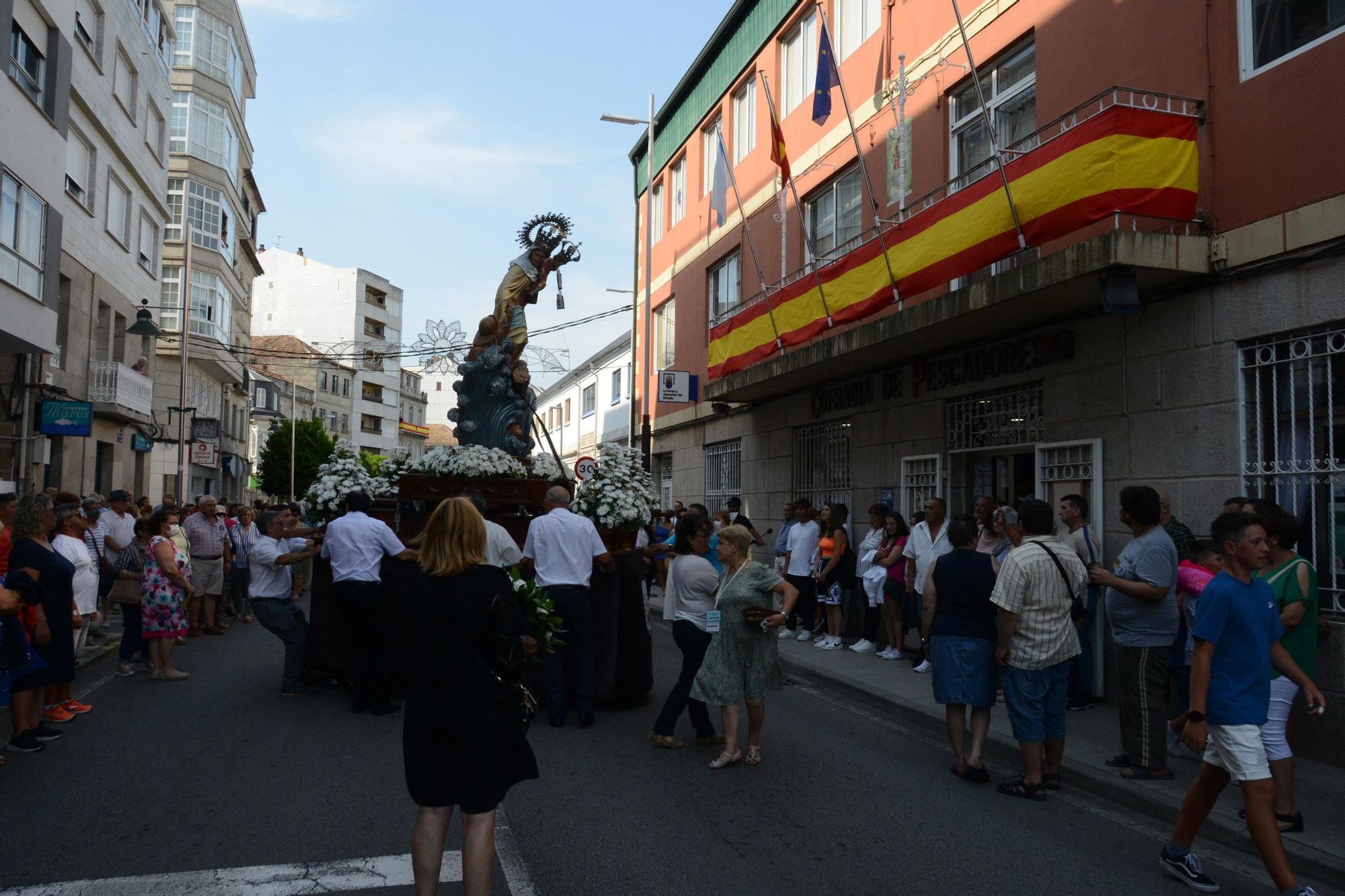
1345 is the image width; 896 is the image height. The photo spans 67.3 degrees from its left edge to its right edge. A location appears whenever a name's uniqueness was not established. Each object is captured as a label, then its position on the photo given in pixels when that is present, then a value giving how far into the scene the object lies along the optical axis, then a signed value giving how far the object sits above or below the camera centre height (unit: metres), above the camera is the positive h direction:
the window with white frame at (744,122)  18.94 +7.08
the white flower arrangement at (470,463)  10.06 +0.26
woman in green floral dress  6.57 -1.10
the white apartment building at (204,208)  33.94 +9.86
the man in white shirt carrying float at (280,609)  8.76 -1.07
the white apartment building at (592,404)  31.80 +3.21
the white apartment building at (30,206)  15.08 +4.36
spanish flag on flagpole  13.62 +4.60
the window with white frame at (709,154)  20.95 +7.07
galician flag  15.55 +4.78
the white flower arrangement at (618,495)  9.20 -0.04
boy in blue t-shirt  4.11 -0.78
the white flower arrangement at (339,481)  9.31 +0.06
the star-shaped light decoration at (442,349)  14.60 +2.07
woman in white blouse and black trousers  6.99 -0.83
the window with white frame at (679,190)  22.91 +6.92
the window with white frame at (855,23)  14.27 +6.84
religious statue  12.84 +1.42
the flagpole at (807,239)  12.88 +3.65
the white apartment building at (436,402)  81.81 +7.42
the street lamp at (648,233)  22.61 +5.93
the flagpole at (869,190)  11.06 +3.59
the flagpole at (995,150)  8.95 +3.14
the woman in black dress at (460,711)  3.70 -0.83
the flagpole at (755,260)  14.22 +3.25
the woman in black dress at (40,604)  6.61 -0.81
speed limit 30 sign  9.62 +0.19
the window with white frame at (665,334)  23.38 +3.72
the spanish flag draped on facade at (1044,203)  7.91 +2.57
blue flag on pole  12.63 +5.25
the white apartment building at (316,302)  69.19 +12.89
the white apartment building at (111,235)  19.30 +5.39
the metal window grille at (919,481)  11.94 +0.15
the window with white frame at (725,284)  19.03 +4.05
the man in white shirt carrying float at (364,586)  7.82 -0.77
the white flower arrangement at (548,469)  10.84 +0.23
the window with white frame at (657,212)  24.43 +6.80
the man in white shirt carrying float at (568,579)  7.57 -0.68
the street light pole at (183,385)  24.67 +2.53
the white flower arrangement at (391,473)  9.74 +0.15
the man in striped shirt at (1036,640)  5.88 -0.85
